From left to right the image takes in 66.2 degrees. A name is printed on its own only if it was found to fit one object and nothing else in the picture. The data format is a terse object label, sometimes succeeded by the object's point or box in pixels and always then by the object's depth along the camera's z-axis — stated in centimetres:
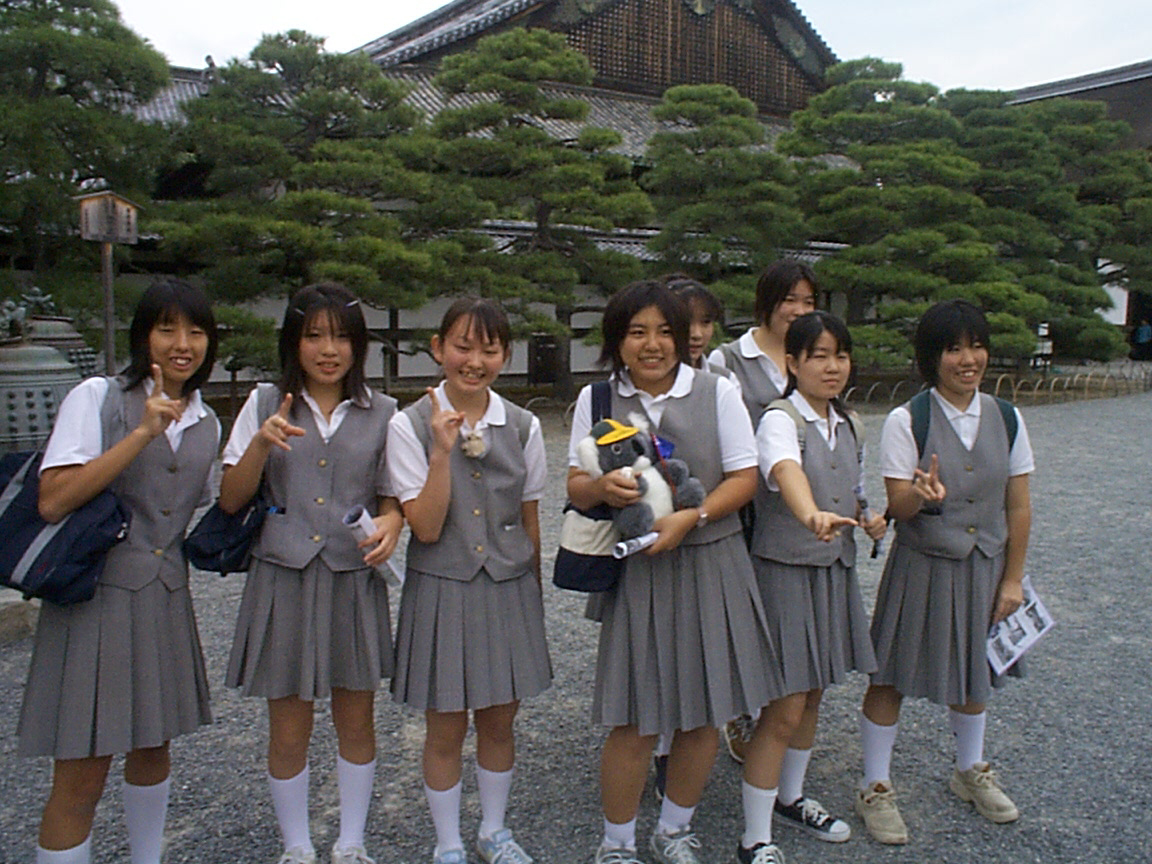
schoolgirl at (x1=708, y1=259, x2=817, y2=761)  245
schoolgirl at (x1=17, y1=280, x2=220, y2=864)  178
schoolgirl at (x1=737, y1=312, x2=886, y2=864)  209
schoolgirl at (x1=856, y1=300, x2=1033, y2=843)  221
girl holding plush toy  196
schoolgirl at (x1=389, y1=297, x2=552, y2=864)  197
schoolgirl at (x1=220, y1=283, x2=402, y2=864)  195
